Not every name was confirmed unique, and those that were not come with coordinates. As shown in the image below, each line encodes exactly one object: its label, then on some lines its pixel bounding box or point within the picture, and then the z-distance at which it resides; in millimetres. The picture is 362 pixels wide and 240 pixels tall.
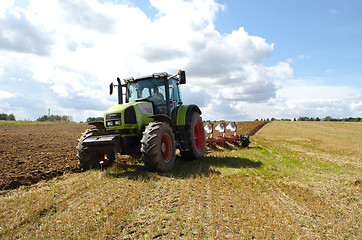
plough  11488
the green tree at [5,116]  59344
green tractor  5852
